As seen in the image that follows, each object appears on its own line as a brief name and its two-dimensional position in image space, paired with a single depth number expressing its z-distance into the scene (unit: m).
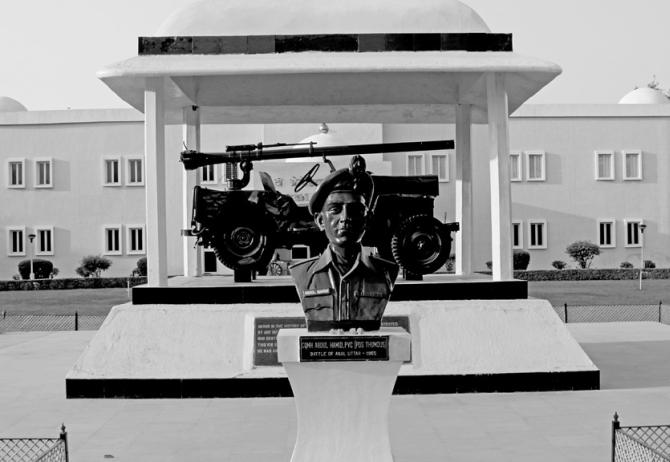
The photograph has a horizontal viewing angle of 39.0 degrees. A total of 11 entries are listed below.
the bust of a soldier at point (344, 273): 8.44
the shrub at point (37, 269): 44.38
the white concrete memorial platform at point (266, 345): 12.75
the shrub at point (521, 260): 43.75
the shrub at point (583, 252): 45.19
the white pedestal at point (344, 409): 8.24
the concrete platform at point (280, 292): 13.57
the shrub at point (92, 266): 44.38
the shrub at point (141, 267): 43.47
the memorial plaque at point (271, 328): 12.86
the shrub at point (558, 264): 45.44
